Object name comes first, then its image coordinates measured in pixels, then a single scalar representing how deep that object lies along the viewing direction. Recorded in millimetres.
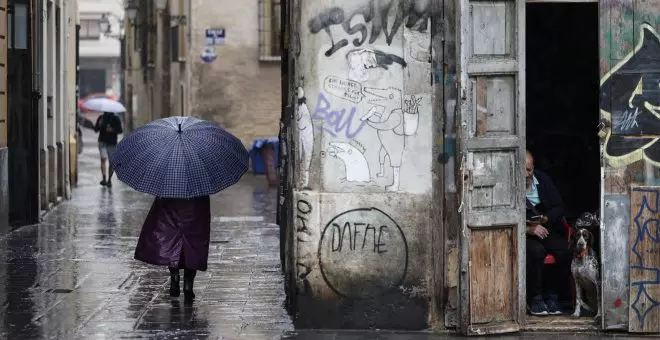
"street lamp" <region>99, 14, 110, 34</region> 56262
